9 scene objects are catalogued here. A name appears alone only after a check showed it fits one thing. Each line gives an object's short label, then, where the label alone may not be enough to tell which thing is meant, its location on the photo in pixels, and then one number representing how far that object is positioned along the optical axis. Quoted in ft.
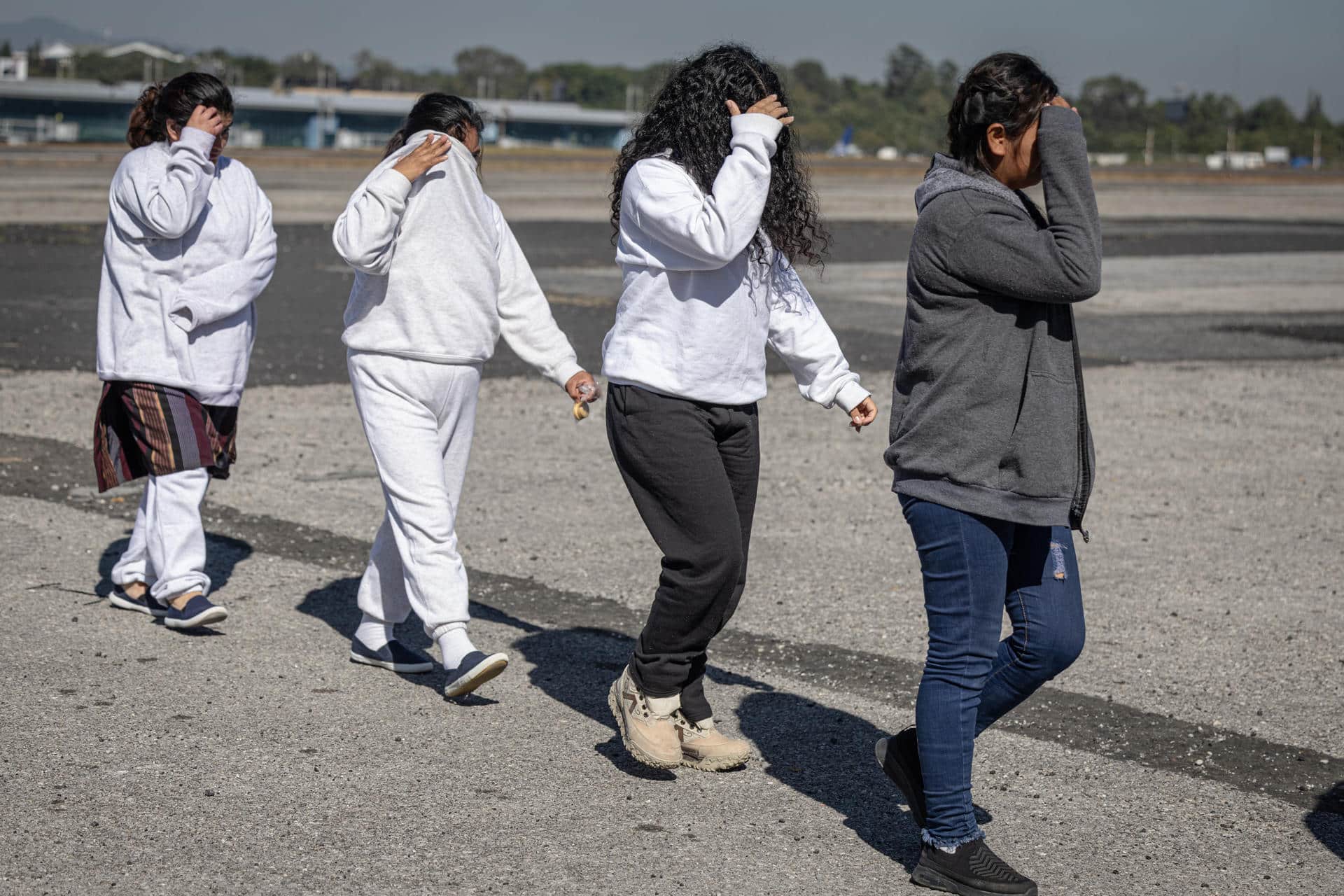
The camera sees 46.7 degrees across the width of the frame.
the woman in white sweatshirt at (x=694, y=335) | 12.85
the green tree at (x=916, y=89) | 648.79
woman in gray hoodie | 10.89
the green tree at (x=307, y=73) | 571.28
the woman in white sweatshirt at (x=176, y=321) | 17.65
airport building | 344.08
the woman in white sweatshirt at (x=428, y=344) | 15.16
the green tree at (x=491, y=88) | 610.65
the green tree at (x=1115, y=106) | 534.37
